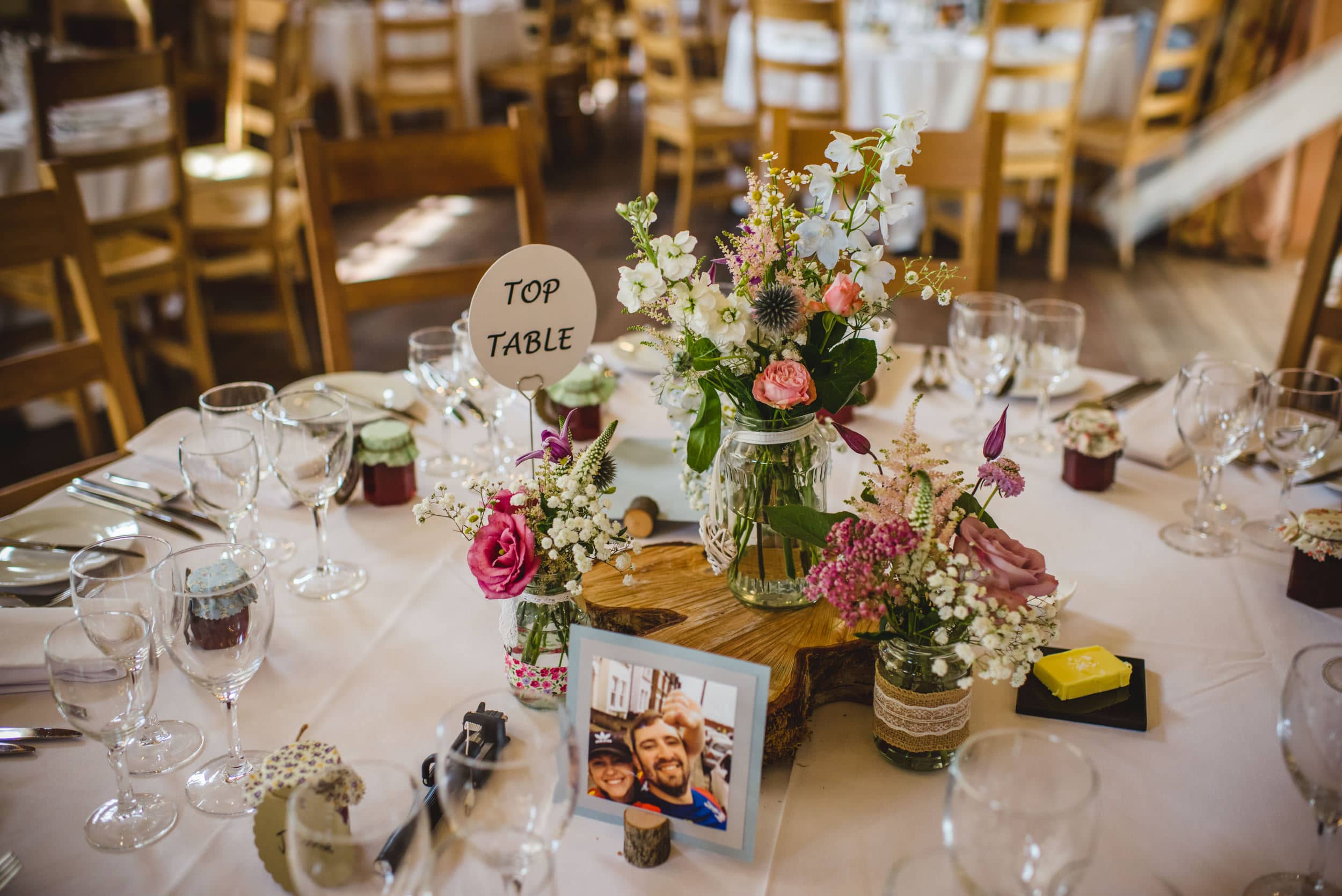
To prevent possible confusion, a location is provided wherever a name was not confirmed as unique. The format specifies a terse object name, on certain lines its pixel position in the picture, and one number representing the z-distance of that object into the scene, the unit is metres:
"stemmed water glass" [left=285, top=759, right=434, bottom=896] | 0.57
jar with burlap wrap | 0.81
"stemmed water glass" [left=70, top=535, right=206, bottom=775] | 0.82
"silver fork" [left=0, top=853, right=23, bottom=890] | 0.74
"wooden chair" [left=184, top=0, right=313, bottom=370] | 3.23
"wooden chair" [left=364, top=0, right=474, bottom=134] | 4.66
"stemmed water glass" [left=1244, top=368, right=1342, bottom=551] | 1.14
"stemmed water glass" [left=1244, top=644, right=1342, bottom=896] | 0.68
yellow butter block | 0.91
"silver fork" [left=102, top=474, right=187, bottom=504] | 1.26
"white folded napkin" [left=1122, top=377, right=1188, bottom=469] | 1.35
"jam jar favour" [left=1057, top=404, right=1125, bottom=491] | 1.26
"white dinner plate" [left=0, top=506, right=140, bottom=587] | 1.10
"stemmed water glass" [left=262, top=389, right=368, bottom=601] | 1.08
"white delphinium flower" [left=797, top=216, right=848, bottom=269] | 0.85
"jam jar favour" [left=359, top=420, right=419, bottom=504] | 1.24
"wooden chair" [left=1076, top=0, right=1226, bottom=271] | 3.93
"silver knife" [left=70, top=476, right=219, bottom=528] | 1.23
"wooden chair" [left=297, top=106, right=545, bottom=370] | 1.72
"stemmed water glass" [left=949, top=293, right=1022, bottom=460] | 1.32
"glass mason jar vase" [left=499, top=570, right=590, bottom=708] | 0.88
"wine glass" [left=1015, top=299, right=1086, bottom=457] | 1.36
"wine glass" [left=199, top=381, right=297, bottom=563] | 1.18
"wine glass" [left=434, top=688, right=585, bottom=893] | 0.60
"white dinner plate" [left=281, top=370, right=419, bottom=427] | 1.51
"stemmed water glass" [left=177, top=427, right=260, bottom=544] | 1.04
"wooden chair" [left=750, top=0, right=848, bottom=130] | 3.76
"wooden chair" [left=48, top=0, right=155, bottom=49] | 4.60
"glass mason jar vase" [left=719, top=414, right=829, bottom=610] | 0.91
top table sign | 1.03
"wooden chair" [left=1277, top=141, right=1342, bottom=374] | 1.63
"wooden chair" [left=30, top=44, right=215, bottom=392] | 2.56
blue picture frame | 0.75
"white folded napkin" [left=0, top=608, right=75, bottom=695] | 0.93
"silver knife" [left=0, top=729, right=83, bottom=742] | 0.88
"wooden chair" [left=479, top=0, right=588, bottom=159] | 5.50
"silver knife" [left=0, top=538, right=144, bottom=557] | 1.13
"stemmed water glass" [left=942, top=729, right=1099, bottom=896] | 0.58
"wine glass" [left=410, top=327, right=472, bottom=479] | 1.31
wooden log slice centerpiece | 0.85
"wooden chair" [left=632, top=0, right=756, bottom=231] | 4.18
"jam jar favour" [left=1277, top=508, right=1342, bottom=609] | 1.03
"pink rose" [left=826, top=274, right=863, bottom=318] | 0.81
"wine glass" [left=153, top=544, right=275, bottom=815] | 0.79
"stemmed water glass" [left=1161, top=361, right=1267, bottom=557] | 1.16
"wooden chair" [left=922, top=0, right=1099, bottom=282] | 3.73
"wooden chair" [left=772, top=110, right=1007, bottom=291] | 1.80
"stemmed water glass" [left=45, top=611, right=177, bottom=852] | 0.76
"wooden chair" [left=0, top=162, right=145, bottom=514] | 1.45
